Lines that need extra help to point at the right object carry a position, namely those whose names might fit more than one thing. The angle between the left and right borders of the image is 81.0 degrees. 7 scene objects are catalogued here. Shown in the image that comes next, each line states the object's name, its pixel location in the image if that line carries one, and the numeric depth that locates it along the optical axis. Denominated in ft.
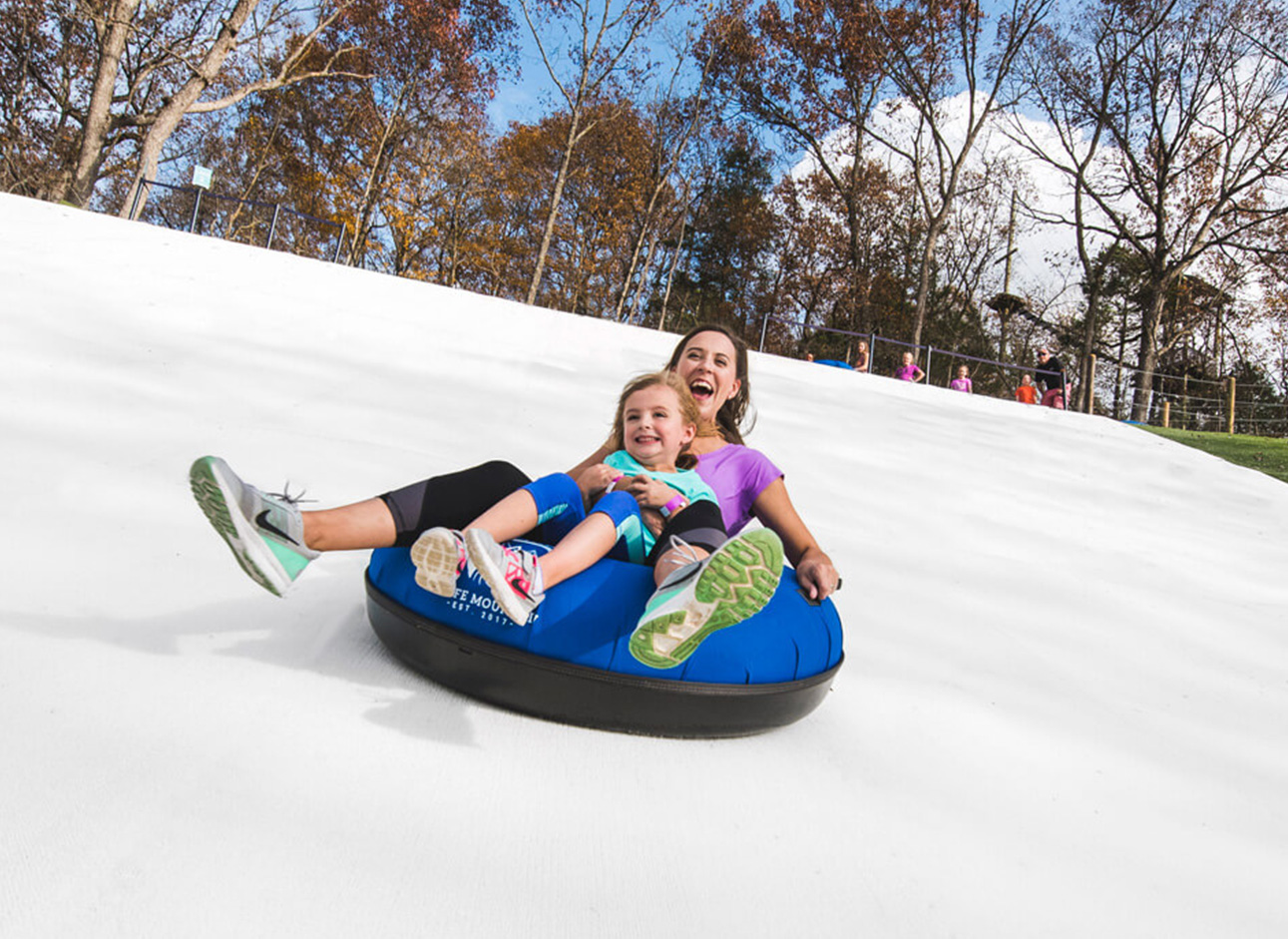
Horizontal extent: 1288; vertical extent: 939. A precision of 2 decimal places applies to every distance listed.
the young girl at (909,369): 37.25
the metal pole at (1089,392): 44.21
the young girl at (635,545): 4.00
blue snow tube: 4.45
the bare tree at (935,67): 52.08
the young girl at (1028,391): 38.09
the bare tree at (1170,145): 50.60
